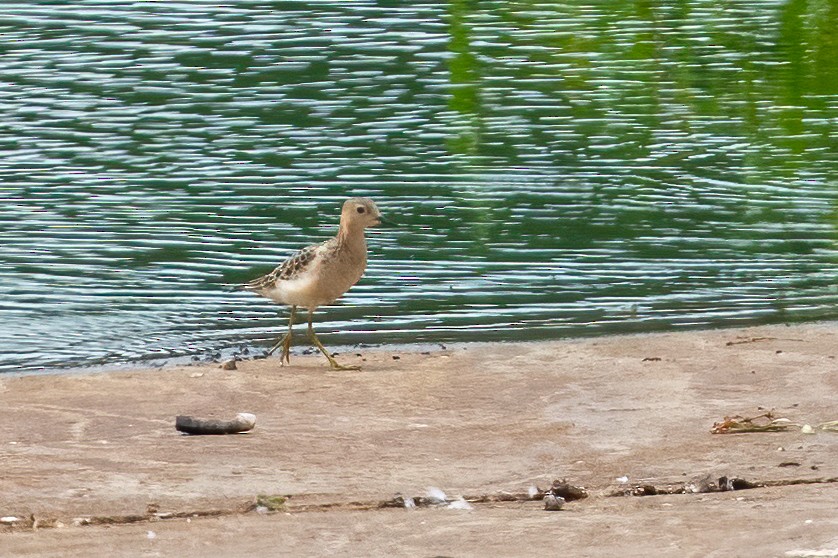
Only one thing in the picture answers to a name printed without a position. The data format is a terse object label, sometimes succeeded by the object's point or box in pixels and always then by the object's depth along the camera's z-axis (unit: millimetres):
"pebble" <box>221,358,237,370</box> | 20625
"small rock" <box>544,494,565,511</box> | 14391
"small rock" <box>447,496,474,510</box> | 14617
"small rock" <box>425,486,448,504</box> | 14703
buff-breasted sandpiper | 21141
